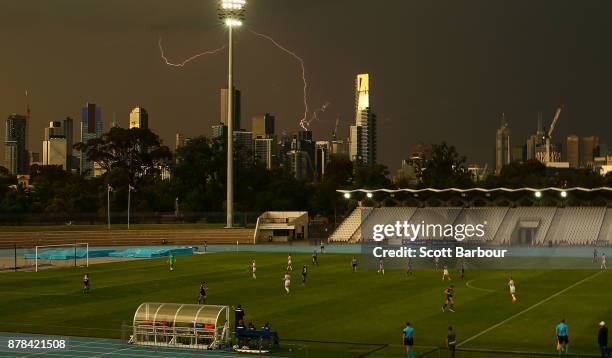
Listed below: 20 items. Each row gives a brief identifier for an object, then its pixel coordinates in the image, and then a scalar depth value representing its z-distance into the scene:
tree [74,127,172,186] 162.00
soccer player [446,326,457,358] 32.88
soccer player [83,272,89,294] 56.50
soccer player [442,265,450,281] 64.36
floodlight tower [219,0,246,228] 115.81
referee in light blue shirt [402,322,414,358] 32.75
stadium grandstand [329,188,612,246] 108.88
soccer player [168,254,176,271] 75.44
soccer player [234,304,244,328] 38.78
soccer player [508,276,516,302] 50.28
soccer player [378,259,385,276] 72.16
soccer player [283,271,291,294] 55.70
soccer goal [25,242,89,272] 82.49
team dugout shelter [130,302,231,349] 36.25
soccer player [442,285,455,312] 46.78
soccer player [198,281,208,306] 50.88
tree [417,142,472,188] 189.43
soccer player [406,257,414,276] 70.38
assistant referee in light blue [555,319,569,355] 33.20
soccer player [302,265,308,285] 61.74
